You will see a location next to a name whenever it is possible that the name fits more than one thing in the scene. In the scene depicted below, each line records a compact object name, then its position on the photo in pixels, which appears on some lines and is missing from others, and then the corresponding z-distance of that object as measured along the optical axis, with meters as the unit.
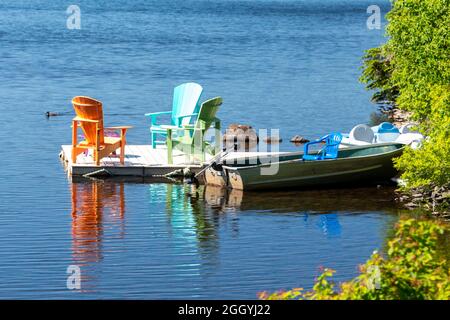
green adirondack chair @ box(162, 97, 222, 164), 26.19
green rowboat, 25.48
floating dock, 26.38
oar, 26.03
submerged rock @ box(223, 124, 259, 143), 31.80
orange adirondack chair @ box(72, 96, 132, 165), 25.67
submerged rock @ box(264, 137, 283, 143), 33.44
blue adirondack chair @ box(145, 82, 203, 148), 28.00
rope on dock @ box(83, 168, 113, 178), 26.34
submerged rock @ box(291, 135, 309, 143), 33.81
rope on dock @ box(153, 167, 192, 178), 26.27
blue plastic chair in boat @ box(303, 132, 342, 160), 25.98
